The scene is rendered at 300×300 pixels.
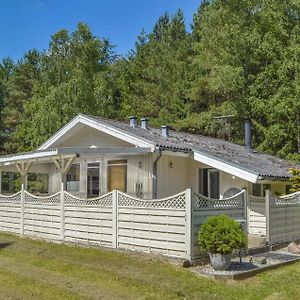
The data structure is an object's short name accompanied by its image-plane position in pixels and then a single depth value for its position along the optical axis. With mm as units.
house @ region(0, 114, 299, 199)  11395
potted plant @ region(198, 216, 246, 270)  6996
